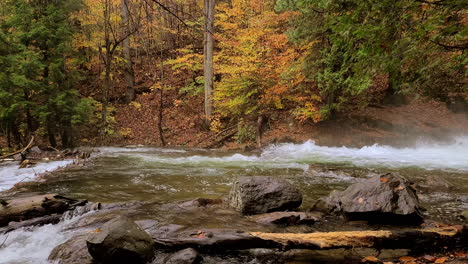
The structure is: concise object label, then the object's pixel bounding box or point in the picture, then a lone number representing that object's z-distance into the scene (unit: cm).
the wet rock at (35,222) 494
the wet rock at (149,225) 481
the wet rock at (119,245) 375
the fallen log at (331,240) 416
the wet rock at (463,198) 618
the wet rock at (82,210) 551
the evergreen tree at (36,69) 1281
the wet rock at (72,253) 396
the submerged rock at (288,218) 506
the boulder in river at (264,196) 559
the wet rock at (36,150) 1311
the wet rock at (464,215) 509
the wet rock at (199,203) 594
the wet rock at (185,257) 382
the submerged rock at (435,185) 711
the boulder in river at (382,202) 493
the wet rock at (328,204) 557
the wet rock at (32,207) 523
